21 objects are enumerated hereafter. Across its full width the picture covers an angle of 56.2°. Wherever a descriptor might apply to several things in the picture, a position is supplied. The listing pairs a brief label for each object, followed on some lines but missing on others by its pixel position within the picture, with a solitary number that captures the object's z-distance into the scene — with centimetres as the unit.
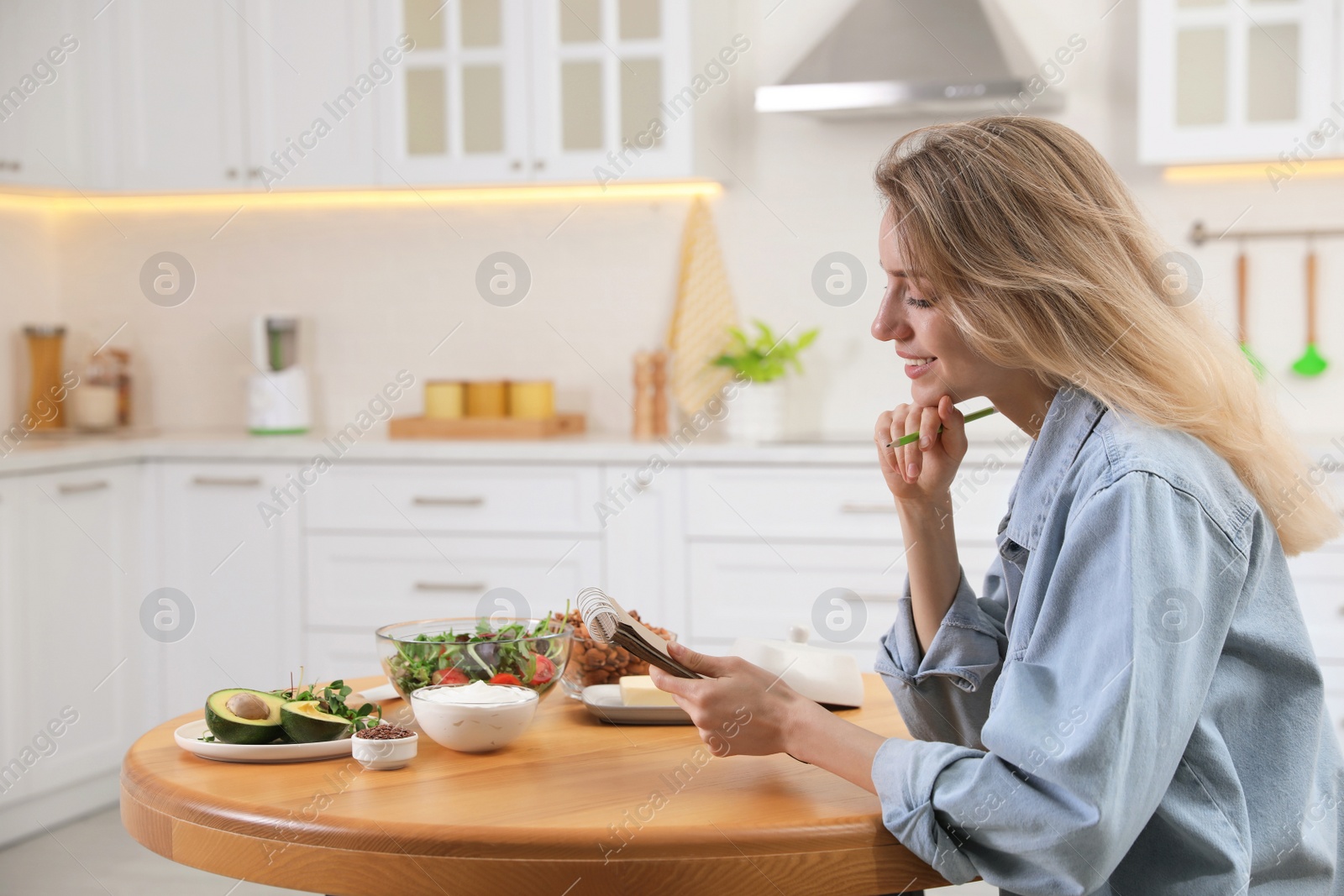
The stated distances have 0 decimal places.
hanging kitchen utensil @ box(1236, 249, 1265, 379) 332
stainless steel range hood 299
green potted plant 331
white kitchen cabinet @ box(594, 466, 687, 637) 310
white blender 364
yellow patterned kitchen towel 355
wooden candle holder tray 338
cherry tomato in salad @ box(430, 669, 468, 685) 128
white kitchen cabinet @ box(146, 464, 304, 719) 329
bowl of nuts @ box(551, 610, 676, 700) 143
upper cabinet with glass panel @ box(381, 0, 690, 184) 326
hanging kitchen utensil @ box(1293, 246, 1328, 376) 329
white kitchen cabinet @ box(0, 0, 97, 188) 338
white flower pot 331
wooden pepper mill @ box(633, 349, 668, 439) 354
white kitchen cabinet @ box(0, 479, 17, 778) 296
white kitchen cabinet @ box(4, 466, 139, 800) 304
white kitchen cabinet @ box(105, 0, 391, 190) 340
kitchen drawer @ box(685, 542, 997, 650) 298
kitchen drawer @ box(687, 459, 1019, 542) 296
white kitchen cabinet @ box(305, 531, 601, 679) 314
